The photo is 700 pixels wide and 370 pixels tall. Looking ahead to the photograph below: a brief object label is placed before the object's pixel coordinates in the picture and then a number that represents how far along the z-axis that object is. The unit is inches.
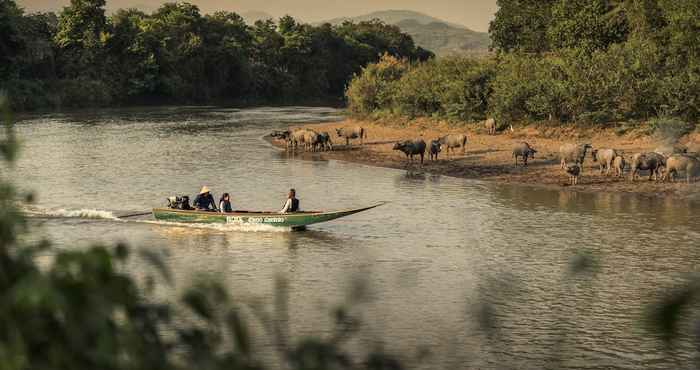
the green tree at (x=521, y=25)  2997.0
